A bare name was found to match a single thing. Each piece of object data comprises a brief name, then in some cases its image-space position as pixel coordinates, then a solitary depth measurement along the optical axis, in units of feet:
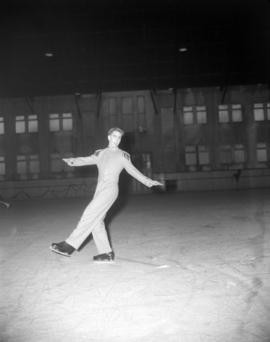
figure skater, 16.76
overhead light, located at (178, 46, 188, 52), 81.31
